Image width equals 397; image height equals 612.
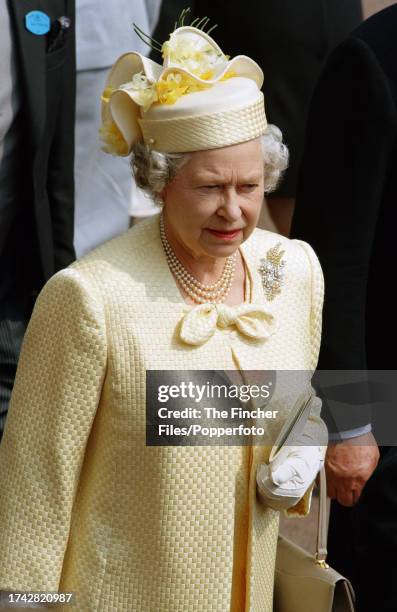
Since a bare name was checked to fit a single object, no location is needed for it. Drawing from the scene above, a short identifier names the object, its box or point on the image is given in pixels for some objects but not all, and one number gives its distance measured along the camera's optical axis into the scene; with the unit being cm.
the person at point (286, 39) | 1015
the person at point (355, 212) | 767
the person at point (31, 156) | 780
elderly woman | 620
